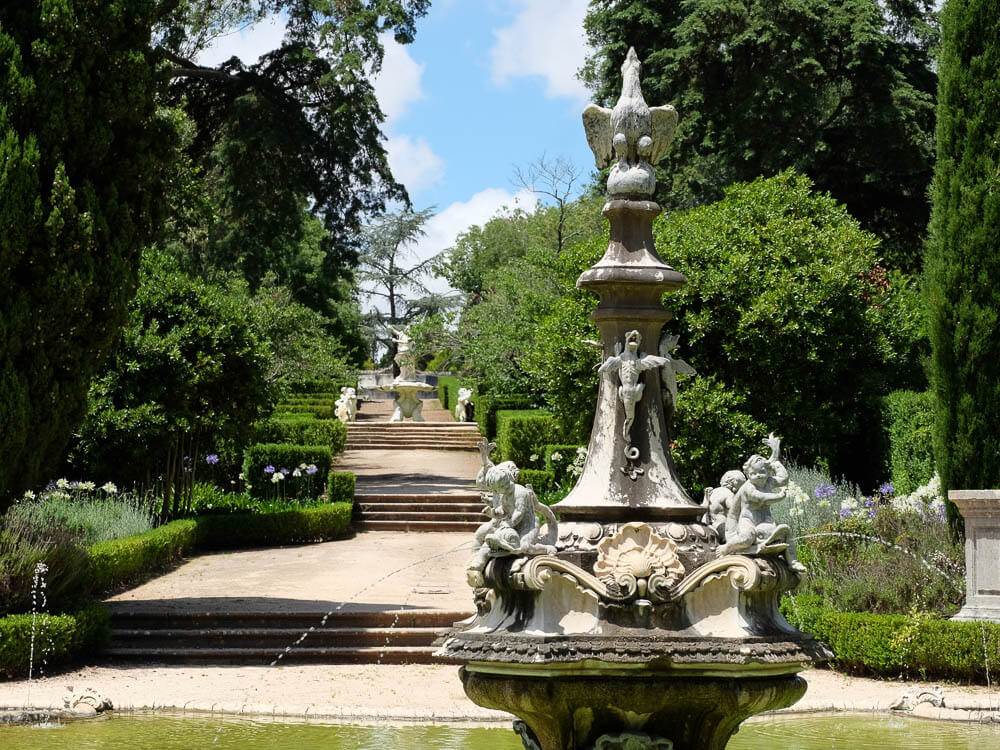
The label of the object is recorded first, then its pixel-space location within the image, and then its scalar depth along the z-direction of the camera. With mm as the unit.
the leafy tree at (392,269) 65625
